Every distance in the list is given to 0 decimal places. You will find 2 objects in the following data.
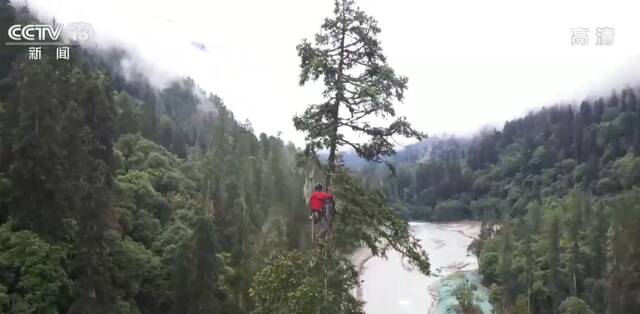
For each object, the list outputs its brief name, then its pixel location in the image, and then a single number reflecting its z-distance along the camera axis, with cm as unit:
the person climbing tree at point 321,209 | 1230
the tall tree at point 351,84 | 1202
